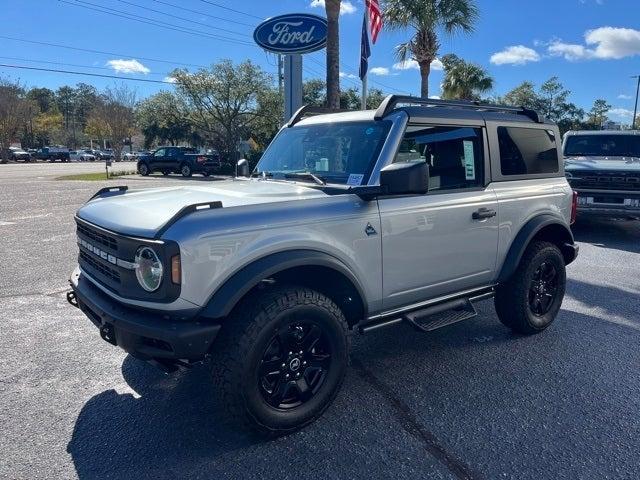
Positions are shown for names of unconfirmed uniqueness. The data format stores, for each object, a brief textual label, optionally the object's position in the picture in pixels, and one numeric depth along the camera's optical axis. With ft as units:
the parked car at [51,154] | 202.90
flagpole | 35.70
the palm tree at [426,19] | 55.62
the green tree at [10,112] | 160.35
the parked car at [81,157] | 219.41
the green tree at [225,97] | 95.09
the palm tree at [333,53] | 36.37
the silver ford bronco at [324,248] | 8.36
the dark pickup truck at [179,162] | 88.17
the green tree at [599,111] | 205.98
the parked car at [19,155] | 184.18
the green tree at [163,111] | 100.99
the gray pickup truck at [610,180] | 28.58
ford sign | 38.81
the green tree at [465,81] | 89.66
